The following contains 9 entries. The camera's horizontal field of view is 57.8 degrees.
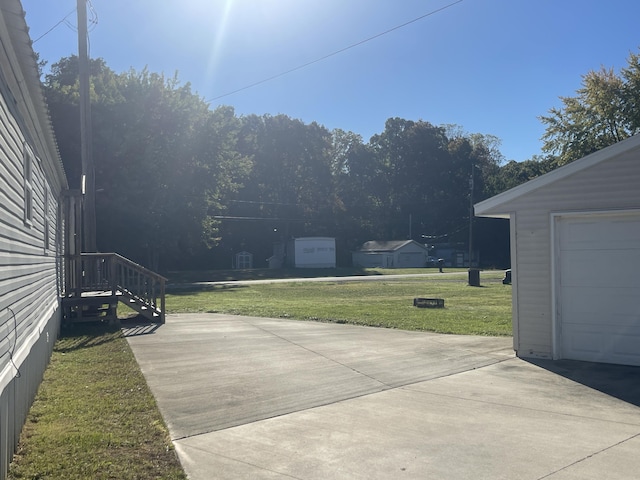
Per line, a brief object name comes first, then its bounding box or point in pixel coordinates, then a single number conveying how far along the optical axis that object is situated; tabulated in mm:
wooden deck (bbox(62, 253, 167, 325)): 12977
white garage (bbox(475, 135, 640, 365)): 8281
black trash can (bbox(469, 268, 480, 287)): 31250
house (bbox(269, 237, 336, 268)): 59750
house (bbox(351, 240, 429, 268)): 68562
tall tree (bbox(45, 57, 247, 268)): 32000
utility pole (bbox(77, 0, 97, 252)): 15758
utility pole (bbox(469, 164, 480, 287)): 31250
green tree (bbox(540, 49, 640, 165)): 33719
